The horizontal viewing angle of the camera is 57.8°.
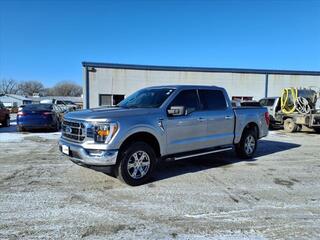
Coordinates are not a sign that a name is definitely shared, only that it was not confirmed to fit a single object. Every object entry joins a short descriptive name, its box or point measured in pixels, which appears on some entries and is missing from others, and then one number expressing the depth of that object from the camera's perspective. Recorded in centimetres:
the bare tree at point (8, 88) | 11275
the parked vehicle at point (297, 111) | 1459
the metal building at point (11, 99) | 8269
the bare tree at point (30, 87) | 12181
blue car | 1386
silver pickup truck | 519
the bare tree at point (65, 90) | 13012
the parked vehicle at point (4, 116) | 1728
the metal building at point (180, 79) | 2202
